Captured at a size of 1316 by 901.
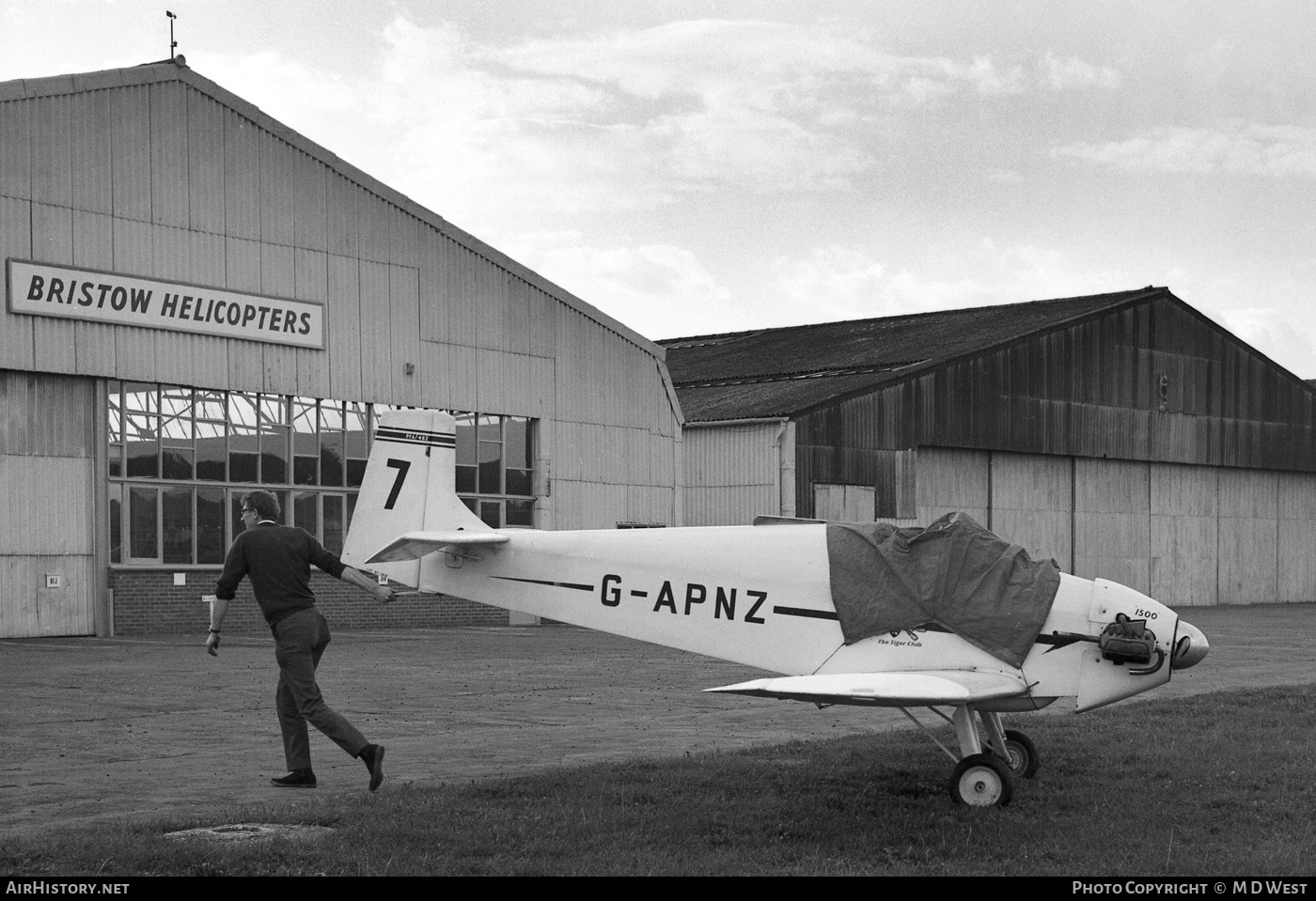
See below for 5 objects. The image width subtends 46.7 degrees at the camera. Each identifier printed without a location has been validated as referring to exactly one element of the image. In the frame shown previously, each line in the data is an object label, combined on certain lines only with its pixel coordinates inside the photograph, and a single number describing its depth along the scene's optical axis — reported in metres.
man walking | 11.03
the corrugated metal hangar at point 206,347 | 27.44
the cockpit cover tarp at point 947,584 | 11.09
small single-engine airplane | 11.04
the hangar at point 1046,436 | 40.31
